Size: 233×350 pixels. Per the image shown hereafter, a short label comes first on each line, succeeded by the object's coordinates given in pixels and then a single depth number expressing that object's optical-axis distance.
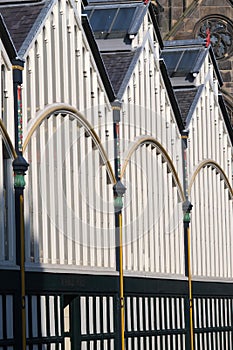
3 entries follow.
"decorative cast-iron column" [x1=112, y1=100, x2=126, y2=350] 46.16
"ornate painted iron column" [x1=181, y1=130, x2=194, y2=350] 53.50
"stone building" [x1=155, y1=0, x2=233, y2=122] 74.75
